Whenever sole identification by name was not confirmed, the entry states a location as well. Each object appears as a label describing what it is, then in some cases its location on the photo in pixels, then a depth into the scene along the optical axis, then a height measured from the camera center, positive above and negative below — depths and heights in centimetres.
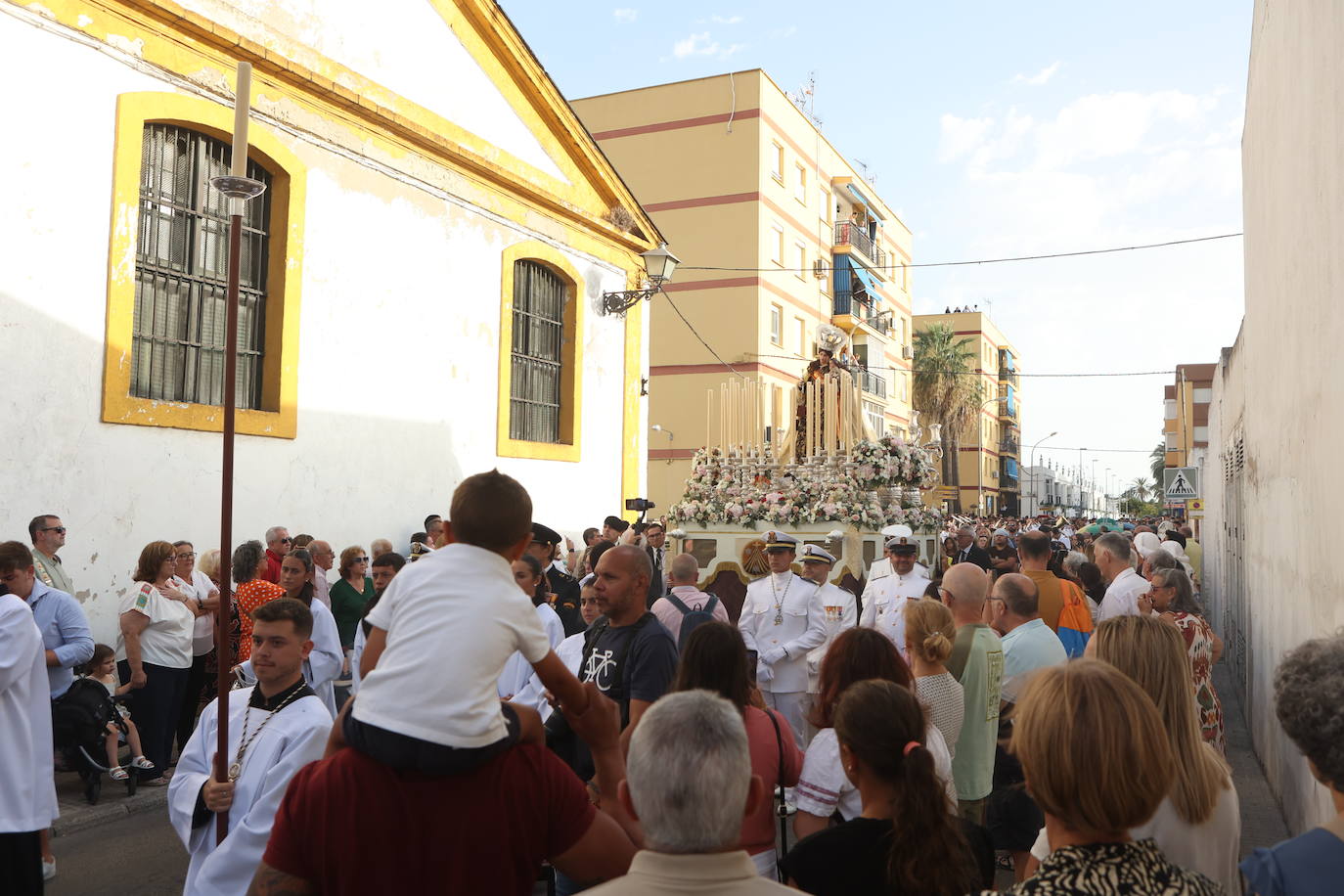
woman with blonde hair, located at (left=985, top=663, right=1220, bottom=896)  235 -65
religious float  1230 +8
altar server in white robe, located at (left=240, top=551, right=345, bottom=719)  661 -111
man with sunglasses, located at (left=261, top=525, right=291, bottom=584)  1014 -65
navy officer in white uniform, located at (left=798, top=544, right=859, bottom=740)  809 -79
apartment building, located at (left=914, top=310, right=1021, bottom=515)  6988 +458
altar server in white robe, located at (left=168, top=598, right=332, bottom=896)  335 -94
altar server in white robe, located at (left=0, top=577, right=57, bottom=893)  463 -123
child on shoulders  244 -40
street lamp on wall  1576 +327
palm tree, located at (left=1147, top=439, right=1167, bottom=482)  9049 +361
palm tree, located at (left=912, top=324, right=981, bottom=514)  5603 +602
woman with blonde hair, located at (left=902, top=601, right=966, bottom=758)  460 -75
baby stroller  722 -171
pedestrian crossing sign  1828 +23
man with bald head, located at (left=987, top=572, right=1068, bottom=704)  537 -71
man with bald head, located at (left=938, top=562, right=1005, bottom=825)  500 -92
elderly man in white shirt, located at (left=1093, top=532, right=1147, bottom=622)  749 -58
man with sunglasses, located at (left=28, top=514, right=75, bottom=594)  780 -49
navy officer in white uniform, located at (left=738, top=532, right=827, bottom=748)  759 -101
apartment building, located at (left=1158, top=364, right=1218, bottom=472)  6197 +627
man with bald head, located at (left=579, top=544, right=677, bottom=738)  427 -64
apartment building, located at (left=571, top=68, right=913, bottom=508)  3222 +833
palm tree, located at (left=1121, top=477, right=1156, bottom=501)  11414 +94
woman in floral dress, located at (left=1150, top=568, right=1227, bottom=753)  555 -85
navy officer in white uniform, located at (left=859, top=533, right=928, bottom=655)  828 -72
